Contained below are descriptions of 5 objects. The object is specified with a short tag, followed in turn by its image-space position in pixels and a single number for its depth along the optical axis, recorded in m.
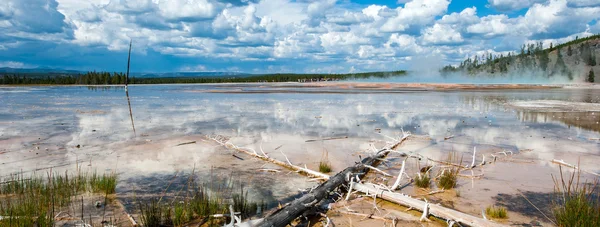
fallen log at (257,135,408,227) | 5.49
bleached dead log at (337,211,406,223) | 6.27
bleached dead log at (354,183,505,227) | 5.64
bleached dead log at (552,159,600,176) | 9.05
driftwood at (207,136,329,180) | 8.62
